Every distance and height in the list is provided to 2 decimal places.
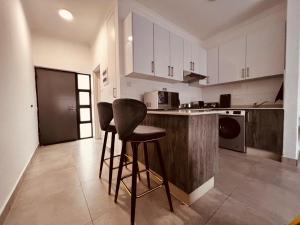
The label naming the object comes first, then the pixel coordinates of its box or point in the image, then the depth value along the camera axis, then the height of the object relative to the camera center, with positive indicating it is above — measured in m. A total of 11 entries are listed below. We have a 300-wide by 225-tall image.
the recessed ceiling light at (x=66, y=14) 2.47 +1.84
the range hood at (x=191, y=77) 3.04 +0.74
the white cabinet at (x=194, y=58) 2.95 +1.18
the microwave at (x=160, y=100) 2.33 +0.15
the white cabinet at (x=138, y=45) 2.09 +1.04
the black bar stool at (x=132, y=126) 1.00 -0.15
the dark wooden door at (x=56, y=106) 3.36 +0.06
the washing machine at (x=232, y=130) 2.57 -0.49
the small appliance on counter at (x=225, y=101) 3.36 +0.15
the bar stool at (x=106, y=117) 1.66 -0.12
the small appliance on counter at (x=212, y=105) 3.40 +0.05
